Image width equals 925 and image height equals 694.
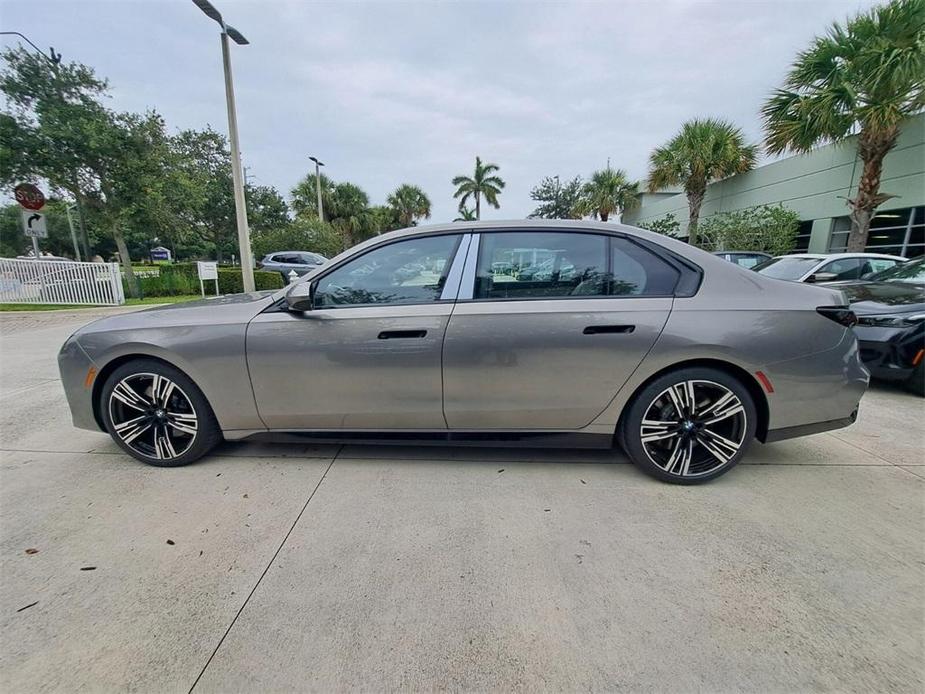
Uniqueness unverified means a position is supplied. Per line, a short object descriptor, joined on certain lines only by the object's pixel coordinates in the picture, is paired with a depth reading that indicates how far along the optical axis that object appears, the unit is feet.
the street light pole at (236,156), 29.43
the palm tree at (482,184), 119.14
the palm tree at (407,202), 121.44
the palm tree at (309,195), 97.60
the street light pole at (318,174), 87.45
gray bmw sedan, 7.56
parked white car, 20.70
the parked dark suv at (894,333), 12.40
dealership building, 33.30
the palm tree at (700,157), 48.42
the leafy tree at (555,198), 131.23
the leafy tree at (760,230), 41.52
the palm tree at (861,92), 26.37
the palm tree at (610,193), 80.48
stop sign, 30.01
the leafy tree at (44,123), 35.42
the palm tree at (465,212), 125.34
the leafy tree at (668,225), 64.64
